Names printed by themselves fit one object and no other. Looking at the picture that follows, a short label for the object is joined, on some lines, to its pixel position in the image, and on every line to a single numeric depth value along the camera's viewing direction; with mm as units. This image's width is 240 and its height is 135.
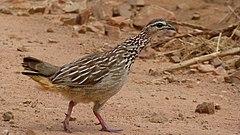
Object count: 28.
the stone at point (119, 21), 13836
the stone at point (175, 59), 11896
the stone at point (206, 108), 8704
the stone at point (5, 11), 14164
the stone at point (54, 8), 14859
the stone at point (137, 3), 15234
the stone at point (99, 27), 13536
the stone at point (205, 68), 11125
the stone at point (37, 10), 14476
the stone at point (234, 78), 10508
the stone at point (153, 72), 10984
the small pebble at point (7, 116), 7336
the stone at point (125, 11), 14512
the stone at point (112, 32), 13155
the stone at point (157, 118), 8062
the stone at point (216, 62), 11461
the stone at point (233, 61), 11414
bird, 7258
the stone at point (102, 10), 14250
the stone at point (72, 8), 14789
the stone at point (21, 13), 14180
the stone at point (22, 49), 11258
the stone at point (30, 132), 6605
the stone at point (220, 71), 11070
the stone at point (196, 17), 15078
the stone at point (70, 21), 13859
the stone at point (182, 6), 15875
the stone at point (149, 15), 13797
